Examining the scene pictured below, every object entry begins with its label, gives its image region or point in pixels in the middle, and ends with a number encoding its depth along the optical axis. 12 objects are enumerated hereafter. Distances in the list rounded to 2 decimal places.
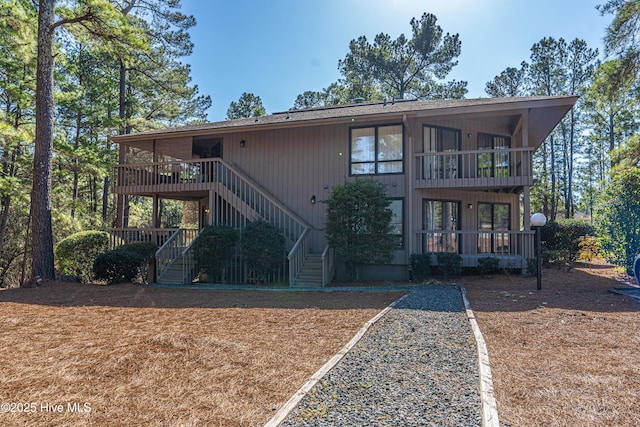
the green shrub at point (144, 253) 11.48
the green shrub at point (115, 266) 10.53
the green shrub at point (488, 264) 10.64
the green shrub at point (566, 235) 14.21
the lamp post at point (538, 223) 8.31
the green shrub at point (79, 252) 12.20
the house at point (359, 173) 10.89
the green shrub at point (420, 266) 10.72
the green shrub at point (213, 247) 10.63
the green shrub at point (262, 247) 10.35
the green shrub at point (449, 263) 10.59
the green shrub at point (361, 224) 10.20
